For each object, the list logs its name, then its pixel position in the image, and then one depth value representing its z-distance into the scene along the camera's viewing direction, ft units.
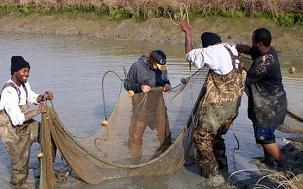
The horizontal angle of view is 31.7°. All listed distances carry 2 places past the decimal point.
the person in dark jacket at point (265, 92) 21.84
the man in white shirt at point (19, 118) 20.88
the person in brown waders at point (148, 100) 23.59
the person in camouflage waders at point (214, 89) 20.79
